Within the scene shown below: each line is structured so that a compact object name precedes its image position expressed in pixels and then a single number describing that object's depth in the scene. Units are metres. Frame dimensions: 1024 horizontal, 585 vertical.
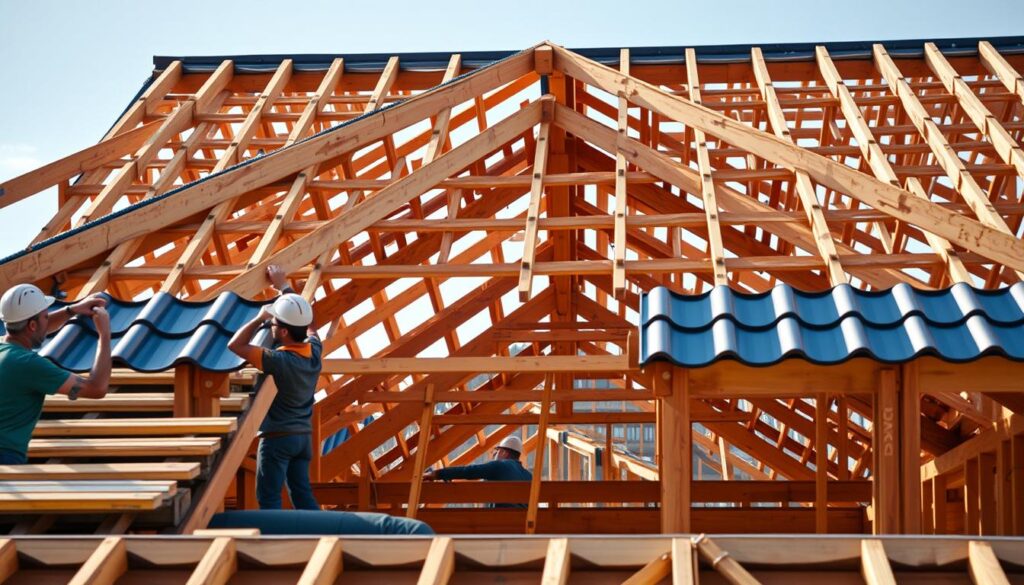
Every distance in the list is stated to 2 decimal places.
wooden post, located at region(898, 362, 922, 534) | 6.68
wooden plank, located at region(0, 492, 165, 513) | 6.02
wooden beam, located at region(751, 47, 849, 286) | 8.80
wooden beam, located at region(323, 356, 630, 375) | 9.05
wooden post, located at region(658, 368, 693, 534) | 6.73
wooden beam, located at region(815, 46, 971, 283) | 8.88
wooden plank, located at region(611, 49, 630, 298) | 8.84
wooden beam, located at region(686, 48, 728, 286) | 8.78
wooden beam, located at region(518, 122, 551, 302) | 8.95
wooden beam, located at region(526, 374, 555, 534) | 10.26
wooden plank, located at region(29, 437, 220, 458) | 6.73
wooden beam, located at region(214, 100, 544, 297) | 9.04
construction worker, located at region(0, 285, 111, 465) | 6.40
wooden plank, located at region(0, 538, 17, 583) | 5.14
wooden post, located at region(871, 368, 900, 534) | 6.69
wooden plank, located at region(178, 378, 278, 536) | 6.50
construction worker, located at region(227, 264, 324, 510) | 7.29
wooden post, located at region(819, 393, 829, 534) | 9.64
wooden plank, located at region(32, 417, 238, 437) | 6.96
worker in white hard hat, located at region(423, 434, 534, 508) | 12.07
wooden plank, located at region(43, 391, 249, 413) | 7.45
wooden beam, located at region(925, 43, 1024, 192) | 10.32
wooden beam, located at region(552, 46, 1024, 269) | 8.82
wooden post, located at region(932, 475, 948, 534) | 12.05
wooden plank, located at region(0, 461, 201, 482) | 6.41
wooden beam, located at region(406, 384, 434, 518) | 10.46
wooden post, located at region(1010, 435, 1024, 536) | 9.21
